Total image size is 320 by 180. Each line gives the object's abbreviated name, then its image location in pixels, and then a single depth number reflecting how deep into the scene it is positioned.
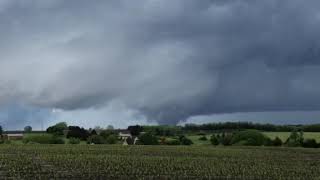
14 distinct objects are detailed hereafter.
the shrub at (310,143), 176.81
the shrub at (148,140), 189.35
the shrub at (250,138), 183.93
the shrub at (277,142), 184.90
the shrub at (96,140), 192.40
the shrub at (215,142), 196.05
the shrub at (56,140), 185.75
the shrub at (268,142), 183.00
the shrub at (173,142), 194.41
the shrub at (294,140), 179.69
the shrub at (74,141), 184.91
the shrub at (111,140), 193.27
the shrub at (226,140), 191.62
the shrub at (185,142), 194.50
